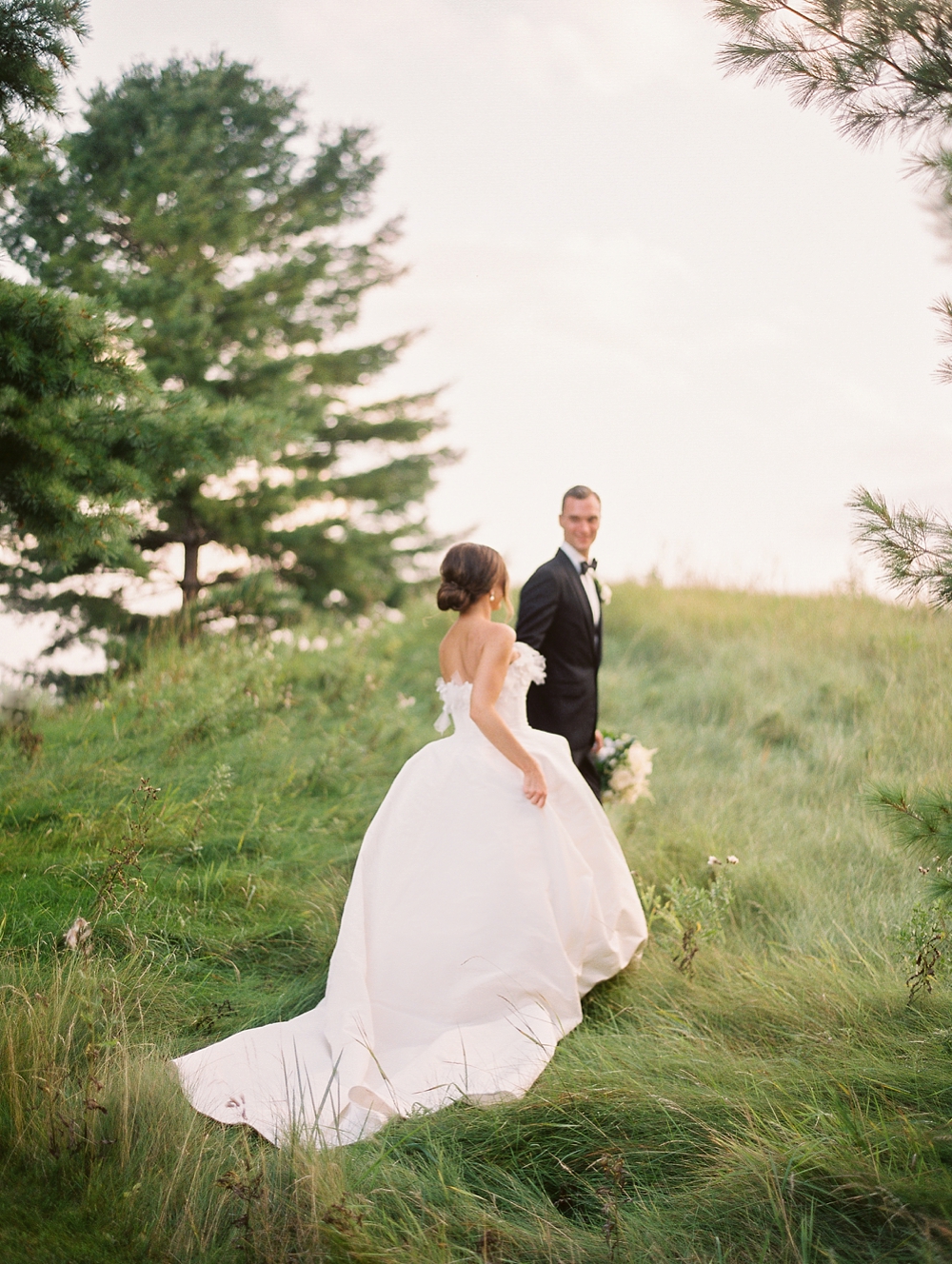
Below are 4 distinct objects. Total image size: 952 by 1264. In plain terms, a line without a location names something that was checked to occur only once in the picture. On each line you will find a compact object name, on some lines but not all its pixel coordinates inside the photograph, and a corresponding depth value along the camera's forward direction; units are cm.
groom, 577
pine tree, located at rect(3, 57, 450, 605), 1299
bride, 372
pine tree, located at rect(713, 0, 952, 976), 334
